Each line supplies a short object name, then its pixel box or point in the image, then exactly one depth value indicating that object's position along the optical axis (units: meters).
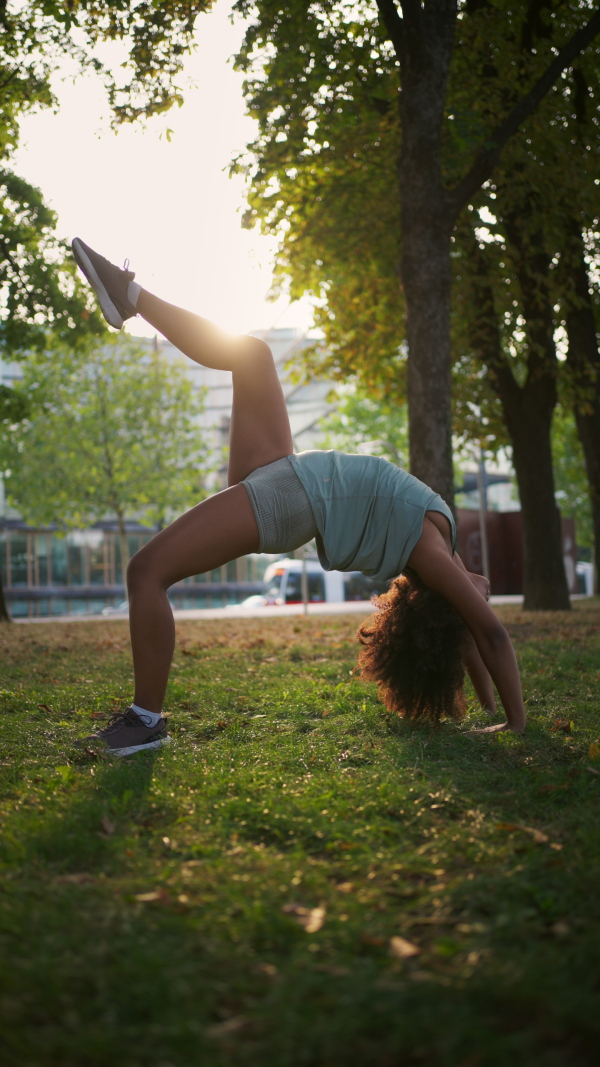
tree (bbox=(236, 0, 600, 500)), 9.55
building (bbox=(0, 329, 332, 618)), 50.21
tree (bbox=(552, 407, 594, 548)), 41.94
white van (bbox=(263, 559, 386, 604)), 45.56
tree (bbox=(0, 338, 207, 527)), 35.31
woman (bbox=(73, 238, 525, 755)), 3.95
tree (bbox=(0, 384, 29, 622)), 17.81
